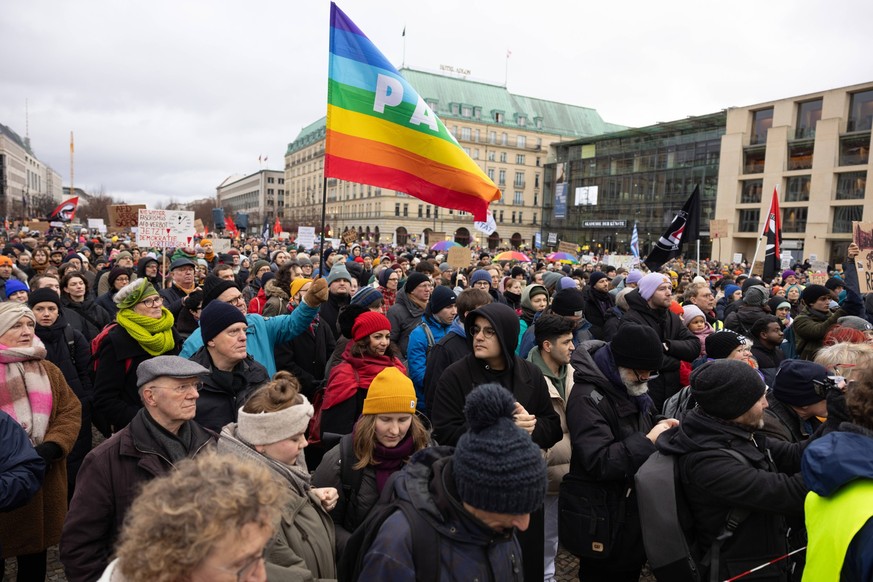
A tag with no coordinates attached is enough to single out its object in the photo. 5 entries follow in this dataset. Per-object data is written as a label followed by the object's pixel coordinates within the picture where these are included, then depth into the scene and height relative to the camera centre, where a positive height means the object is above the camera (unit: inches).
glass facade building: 2213.3 +357.7
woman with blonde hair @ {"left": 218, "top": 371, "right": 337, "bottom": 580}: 93.4 -39.4
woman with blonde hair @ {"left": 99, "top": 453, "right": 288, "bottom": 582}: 55.5 -30.0
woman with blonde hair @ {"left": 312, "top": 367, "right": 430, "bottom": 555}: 111.7 -42.7
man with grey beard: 119.5 -40.6
